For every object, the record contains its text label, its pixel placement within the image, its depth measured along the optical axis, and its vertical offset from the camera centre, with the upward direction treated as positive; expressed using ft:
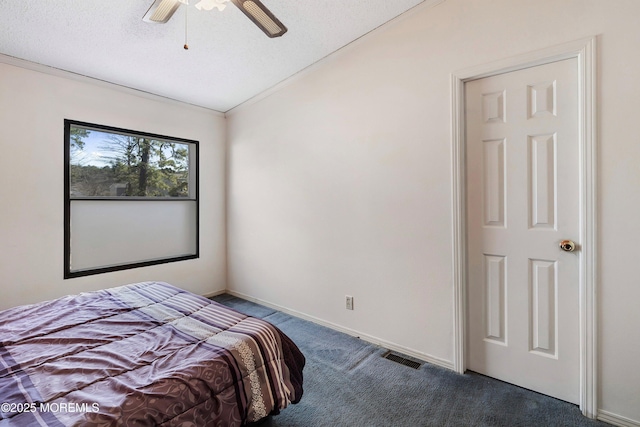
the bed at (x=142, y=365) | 3.33 -2.03
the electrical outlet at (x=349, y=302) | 8.96 -2.62
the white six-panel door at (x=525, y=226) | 5.84 -0.26
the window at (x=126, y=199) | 9.57 +0.58
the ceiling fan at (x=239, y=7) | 5.39 +3.79
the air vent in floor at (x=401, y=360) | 7.25 -3.63
